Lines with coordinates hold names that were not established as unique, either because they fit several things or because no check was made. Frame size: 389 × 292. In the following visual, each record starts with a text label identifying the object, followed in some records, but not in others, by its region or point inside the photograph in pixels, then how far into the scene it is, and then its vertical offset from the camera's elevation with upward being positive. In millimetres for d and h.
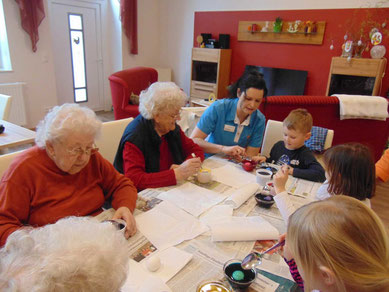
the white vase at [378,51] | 3971 +243
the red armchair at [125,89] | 4223 -501
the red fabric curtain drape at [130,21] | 5339 +656
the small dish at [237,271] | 840 -630
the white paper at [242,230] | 1058 -620
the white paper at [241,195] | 1295 -609
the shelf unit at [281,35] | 4527 +474
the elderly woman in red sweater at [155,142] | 1493 -483
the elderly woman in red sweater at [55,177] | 1061 -480
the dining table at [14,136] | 1991 -615
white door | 4879 +10
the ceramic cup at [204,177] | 1514 -601
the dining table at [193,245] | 873 -647
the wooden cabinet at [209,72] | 5356 -227
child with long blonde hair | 628 -396
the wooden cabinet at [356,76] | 3965 -112
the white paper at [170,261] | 887 -646
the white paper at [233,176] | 1551 -631
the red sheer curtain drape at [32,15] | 4015 +494
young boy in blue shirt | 1810 -507
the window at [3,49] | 3972 +4
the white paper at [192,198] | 1262 -632
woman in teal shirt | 2135 -456
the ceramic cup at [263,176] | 1511 -585
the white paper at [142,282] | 822 -648
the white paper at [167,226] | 1049 -639
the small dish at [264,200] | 1287 -607
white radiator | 4113 -759
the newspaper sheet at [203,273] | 856 -652
